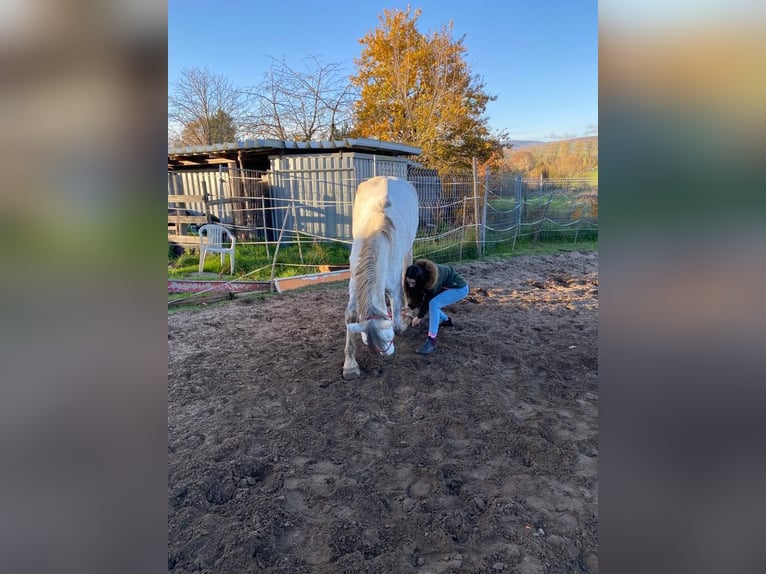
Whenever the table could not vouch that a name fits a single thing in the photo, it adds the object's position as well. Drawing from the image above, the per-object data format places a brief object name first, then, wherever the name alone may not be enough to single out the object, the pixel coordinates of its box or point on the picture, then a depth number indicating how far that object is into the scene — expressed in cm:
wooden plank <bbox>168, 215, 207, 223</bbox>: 1025
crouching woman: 442
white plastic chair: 858
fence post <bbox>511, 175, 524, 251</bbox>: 1311
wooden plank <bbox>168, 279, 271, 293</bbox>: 684
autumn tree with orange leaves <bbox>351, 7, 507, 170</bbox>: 1691
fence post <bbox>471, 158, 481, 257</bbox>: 1099
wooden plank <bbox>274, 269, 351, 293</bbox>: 721
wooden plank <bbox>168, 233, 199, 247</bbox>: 995
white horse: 361
